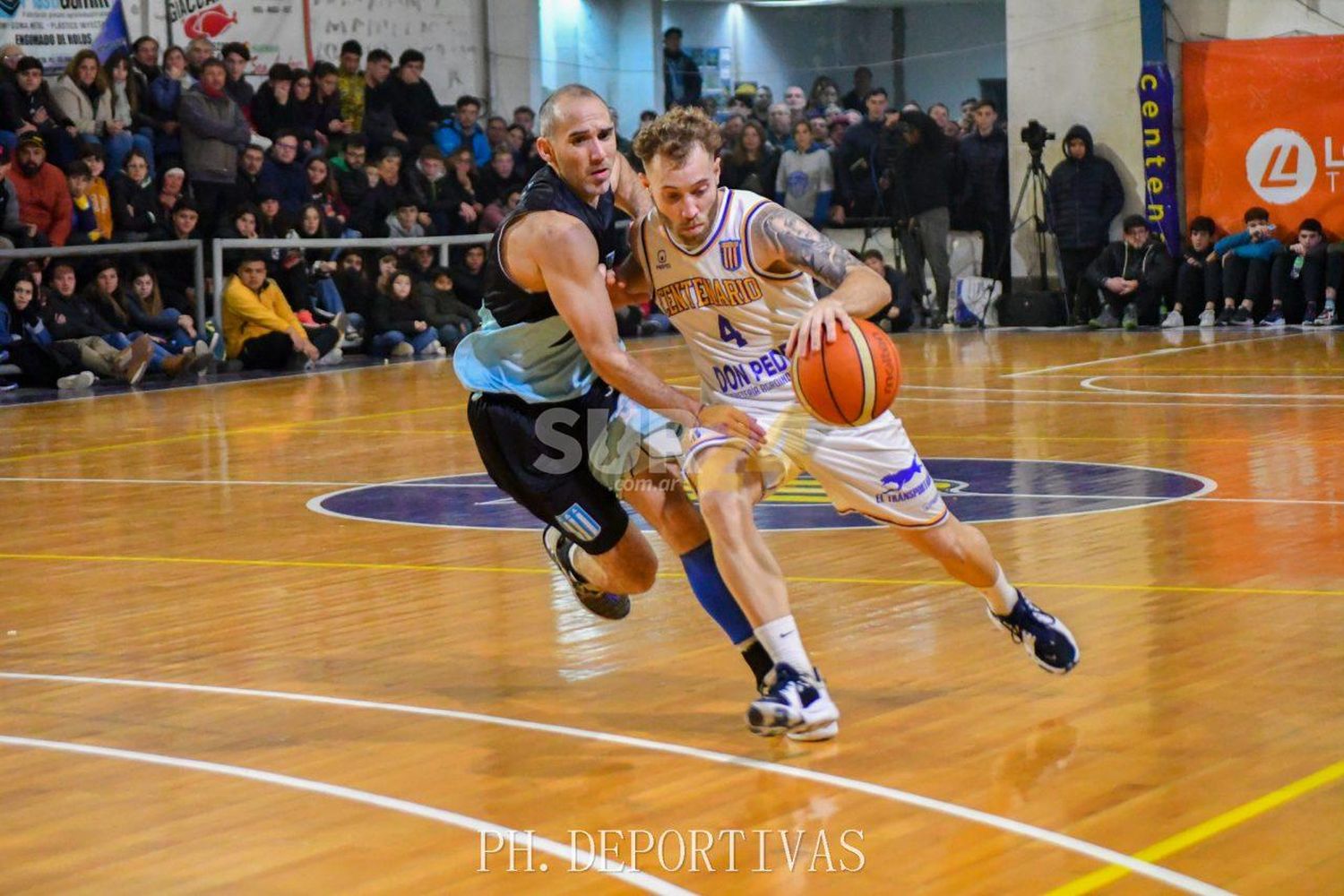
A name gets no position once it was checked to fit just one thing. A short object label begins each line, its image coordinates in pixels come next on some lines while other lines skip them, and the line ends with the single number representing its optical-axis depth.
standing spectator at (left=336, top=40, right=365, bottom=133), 19.41
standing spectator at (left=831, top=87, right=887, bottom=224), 21.22
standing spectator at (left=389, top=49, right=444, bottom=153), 19.80
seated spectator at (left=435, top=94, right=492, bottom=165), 20.09
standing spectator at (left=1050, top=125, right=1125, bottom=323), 20.20
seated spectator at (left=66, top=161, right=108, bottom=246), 16.03
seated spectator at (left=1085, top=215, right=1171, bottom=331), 19.66
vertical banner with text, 20.17
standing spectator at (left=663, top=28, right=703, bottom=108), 23.89
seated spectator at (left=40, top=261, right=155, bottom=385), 15.78
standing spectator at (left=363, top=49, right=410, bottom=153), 19.31
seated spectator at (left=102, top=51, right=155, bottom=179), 16.91
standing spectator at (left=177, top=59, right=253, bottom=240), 17.00
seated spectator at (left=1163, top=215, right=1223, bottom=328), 19.56
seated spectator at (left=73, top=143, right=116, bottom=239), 16.17
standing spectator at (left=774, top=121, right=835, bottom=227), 21.20
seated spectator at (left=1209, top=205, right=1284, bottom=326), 19.22
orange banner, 19.58
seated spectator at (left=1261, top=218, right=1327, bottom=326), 18.86
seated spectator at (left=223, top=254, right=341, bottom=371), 16.94
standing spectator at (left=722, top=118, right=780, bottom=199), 21.02
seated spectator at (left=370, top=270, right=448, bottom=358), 18.39
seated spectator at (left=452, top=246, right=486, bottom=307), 19.05
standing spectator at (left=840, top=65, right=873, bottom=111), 24.84
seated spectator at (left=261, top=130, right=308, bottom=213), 17.69
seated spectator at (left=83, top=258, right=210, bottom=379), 16.05
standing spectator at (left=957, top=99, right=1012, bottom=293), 20.97
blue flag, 18.89
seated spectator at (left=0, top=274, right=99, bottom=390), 15.62
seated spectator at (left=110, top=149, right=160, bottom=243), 16.56
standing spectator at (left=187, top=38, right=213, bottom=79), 17.89
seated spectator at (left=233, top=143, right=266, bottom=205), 17.38
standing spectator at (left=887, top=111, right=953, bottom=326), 20.44
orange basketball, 4.74
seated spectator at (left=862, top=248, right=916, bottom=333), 20.14
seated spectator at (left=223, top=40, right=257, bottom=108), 17.91
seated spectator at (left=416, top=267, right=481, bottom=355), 18.69
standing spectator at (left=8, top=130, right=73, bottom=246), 15.84
